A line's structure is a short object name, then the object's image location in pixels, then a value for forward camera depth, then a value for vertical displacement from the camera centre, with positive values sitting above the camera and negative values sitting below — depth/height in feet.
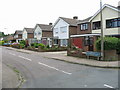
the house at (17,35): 141.82 +13.66
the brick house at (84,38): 52.50 +3.43
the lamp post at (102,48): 31.79 -1.55
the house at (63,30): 74.02 +11.49
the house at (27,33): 118.75 +13.89
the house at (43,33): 89.27 +10.84
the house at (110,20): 50.12 +12.98
